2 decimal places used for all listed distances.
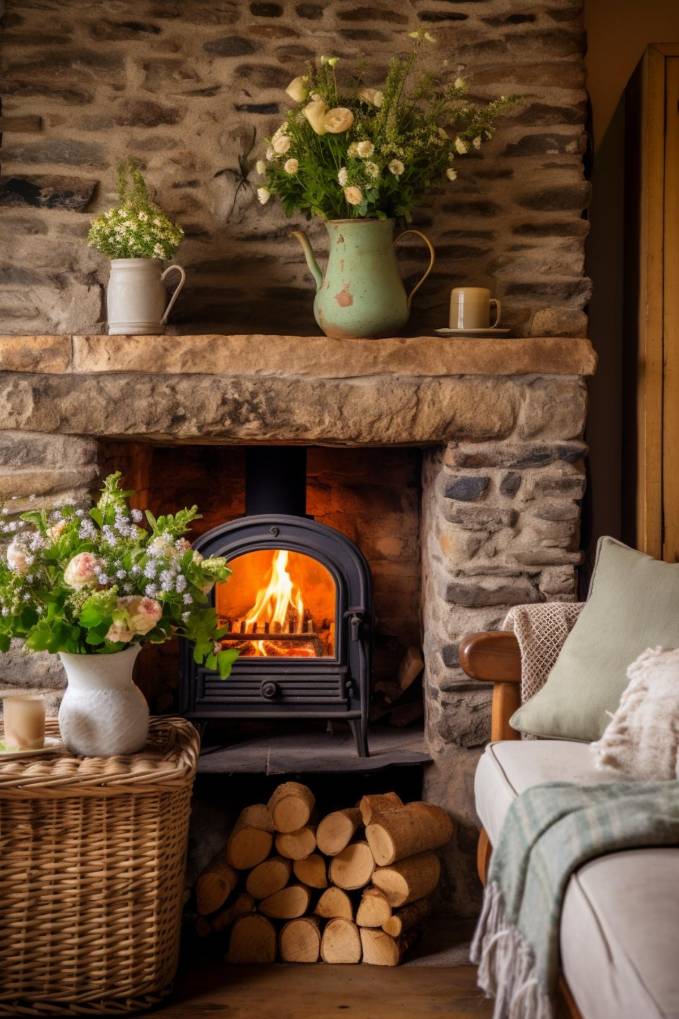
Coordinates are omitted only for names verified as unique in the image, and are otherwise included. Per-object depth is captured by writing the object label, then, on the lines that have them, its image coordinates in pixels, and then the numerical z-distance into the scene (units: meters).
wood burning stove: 2.93
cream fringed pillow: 1.98
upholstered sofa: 1.35
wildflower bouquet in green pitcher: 2.74
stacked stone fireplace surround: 2.78
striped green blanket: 1.69
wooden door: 3.03
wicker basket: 2.20
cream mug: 2.84
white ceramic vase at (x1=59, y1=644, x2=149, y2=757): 2.32
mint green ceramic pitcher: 2.81
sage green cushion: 2.28
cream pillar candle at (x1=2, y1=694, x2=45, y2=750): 2.34
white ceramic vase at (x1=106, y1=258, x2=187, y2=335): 2.80
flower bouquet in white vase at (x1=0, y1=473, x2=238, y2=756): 2.25
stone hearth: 2.77
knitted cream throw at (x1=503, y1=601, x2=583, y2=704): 2.50
